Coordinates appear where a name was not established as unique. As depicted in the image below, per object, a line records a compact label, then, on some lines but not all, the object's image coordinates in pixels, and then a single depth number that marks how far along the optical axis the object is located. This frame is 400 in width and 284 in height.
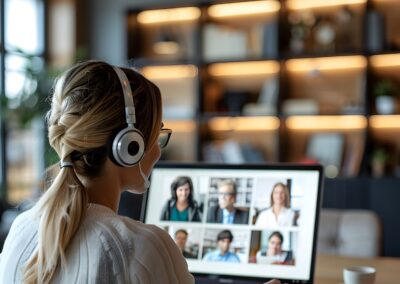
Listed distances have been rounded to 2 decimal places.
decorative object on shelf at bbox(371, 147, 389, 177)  4.09
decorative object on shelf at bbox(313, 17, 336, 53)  4.32
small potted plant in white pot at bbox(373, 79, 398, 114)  4.10
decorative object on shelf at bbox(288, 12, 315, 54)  4.42
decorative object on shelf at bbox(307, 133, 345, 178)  4.33
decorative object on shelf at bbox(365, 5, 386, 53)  4.08
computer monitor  1.32
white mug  1.29
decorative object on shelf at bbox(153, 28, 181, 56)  4.90
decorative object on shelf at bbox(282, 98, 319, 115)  4.34
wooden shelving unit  4.23
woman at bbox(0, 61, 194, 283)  0.88
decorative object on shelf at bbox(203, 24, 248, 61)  4.58
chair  1.96
